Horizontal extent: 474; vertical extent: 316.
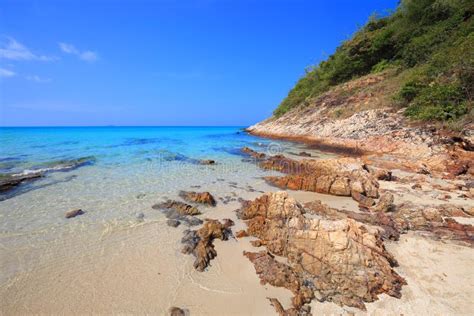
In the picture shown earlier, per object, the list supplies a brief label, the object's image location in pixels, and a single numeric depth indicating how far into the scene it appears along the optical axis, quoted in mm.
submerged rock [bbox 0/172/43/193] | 8290
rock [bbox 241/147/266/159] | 15227
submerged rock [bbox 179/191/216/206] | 7026
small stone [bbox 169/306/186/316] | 3135
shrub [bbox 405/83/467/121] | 12906
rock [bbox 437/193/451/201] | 6461
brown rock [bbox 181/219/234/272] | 4230
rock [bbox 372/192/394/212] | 5941
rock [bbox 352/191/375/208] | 6422
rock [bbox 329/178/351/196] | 7273
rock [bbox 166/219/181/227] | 5624
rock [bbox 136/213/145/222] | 6008
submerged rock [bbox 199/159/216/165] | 13541
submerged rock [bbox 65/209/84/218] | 6105
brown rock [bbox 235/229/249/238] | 5011
